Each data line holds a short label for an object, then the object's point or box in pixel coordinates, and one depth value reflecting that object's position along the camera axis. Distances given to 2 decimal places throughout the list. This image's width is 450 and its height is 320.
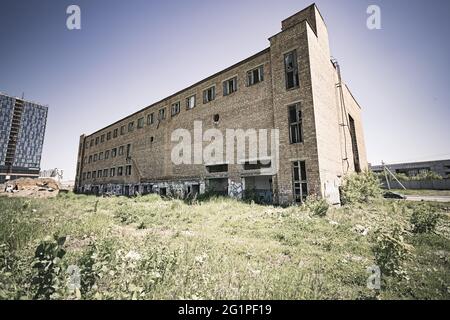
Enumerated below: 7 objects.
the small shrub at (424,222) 6.27
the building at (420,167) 40.31
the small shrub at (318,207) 8.32
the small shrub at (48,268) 2.37
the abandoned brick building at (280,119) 11.12
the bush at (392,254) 3.48
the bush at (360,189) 12.13
